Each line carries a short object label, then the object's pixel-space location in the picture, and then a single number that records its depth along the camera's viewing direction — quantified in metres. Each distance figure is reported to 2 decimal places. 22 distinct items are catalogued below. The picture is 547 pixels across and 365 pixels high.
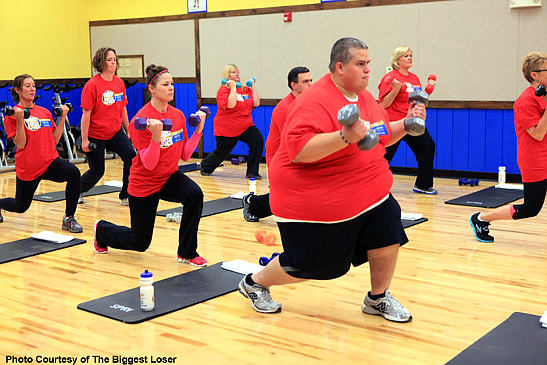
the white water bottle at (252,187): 6.06
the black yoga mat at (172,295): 3.55
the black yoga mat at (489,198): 6.45
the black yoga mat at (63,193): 7.03
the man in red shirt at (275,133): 4.87
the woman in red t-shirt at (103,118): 6.23
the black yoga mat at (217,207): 6.25
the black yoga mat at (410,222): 5.59
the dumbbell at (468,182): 7.54
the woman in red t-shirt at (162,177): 4.27
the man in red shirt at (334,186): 2.98
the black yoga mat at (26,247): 4.76
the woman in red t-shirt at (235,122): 8.13
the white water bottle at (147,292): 3.48
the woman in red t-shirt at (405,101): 6.72
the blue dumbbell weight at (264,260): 4.39
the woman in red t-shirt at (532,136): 4.39
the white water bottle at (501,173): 7.33
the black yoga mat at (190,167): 9.05
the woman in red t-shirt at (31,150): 5.18
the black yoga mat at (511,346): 2.89
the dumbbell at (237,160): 9.55
